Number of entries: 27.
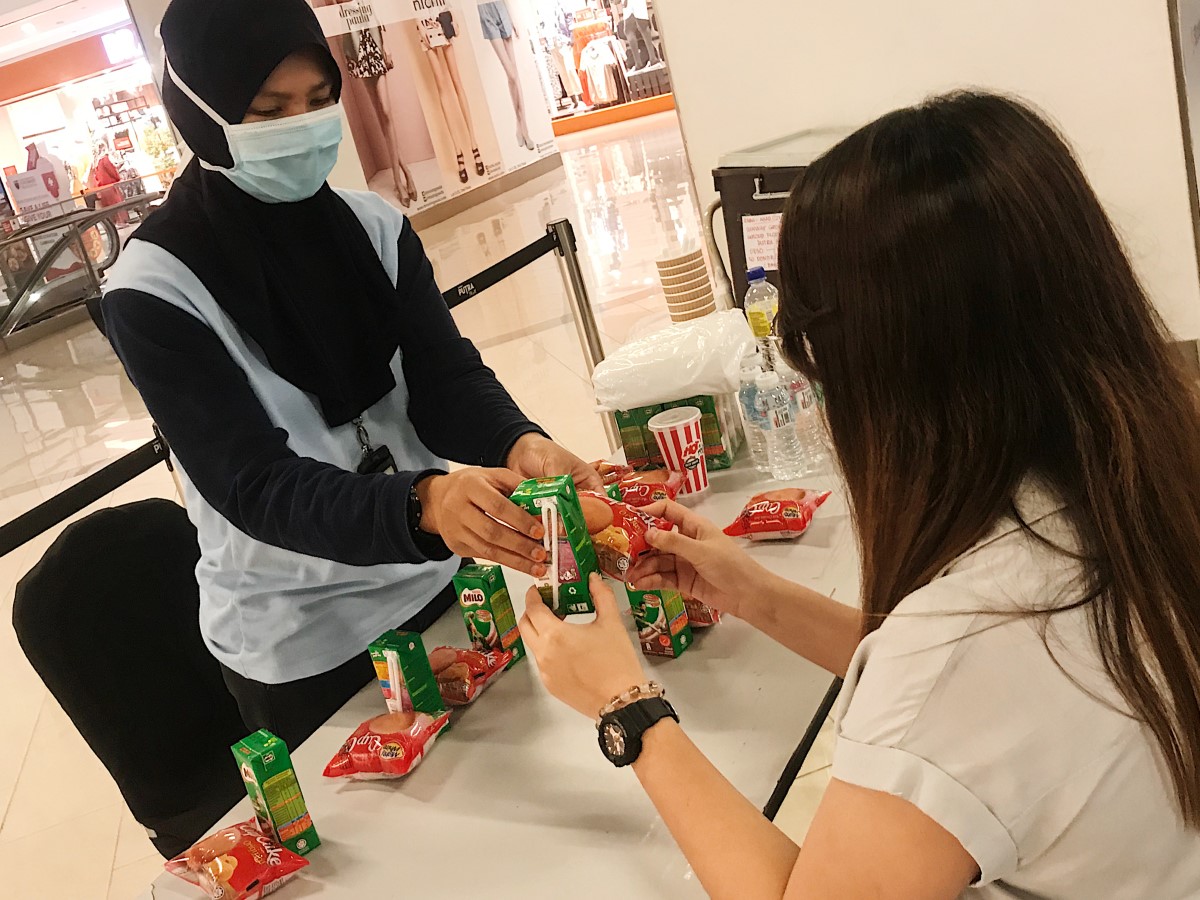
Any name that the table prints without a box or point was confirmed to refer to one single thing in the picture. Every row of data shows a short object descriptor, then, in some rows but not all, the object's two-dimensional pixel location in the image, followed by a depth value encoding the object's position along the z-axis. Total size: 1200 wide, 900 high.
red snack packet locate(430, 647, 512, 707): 1.54
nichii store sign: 7.74
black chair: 1.84
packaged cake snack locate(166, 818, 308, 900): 1.25
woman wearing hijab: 1.44
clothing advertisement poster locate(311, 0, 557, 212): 8.88
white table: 1.19
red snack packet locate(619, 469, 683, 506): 1.63
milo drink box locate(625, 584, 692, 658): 1.51
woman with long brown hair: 0.82
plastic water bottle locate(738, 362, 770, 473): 2.04
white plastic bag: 2.04
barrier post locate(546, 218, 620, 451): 3.21
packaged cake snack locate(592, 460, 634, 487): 1.76
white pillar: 3.01
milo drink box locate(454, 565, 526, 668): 1.59
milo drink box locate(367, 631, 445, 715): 1.48
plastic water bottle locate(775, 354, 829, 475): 2.01
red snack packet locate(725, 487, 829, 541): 1.75
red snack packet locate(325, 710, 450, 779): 1.41
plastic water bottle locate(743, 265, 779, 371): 2.13
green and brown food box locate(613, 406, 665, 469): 2.07
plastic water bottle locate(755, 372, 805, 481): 1.98
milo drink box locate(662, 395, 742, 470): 2.07
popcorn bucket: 1.97
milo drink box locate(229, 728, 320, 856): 1.30
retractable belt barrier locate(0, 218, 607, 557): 1.98
